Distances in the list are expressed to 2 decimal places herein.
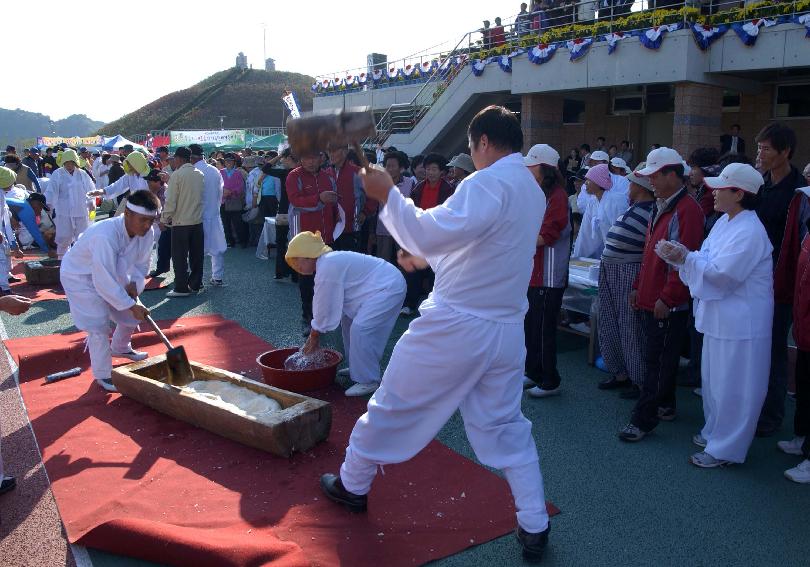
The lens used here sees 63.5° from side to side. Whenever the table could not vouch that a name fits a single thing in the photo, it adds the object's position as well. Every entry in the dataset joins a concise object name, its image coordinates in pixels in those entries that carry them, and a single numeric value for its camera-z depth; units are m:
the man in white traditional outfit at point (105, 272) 5.21
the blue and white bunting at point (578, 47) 15.20
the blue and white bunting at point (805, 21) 12.00
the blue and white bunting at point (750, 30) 12.77
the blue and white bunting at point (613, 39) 14.60
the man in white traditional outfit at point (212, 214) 9.44
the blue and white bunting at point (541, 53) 15.96
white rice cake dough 4.47
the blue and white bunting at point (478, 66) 18.02
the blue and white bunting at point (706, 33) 13.46
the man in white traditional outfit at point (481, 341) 2.96
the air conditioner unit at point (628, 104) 17.53
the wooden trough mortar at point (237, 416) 4.13
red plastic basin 5.24
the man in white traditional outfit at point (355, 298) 5.26
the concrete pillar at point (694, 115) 14.02
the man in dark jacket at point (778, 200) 4.59
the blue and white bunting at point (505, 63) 17.19
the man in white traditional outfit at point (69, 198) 11.09
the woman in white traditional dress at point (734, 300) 3.89
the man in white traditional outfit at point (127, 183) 10.17
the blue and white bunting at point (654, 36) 13.65
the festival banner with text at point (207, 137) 30.28
